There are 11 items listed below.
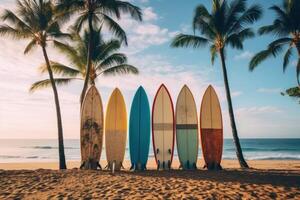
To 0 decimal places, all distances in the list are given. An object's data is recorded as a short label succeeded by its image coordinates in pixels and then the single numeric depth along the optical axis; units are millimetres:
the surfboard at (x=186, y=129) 9961
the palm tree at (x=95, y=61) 12766
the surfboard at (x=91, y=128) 9555
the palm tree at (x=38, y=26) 10852
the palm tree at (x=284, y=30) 11695
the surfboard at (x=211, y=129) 9953
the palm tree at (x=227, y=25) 11164
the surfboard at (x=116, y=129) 9586
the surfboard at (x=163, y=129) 9750
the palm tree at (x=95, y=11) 10922
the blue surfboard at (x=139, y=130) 9539
